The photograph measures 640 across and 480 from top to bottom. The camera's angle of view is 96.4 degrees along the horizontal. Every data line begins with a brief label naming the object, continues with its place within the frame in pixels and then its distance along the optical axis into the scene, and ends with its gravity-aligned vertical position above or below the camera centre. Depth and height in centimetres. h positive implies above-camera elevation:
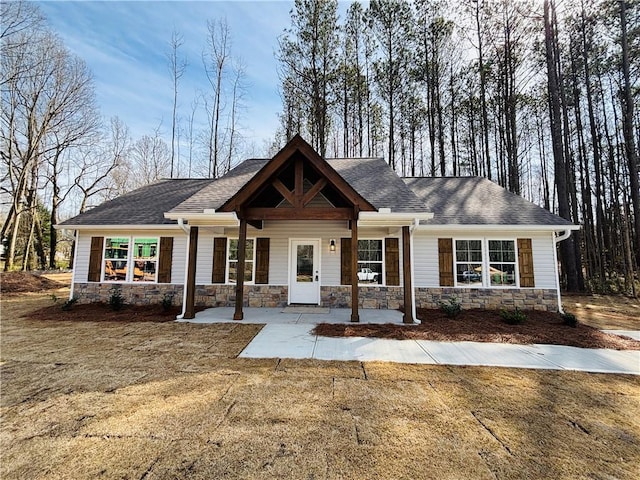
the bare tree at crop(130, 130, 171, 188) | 2130 +798
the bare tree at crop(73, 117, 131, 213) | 1983 +721
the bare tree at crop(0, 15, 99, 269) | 1483 +856
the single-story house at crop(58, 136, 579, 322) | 823 +38
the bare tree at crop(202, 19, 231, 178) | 1589 +1118
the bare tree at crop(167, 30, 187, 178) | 1639 +1189
